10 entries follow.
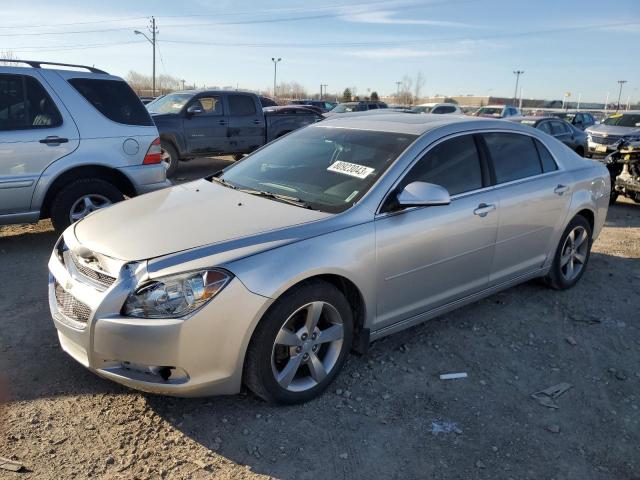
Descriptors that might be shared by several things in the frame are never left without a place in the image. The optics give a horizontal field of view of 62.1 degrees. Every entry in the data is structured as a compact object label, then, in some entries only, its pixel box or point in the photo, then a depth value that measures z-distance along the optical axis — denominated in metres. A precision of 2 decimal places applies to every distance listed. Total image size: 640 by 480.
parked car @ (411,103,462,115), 24.14
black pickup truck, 11.36
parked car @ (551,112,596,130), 25.34
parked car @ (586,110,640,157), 15.52
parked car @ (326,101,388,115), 24.12
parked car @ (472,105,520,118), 22.23
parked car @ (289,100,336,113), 29.93
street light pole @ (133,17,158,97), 53.41
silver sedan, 2.70
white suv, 5.38
